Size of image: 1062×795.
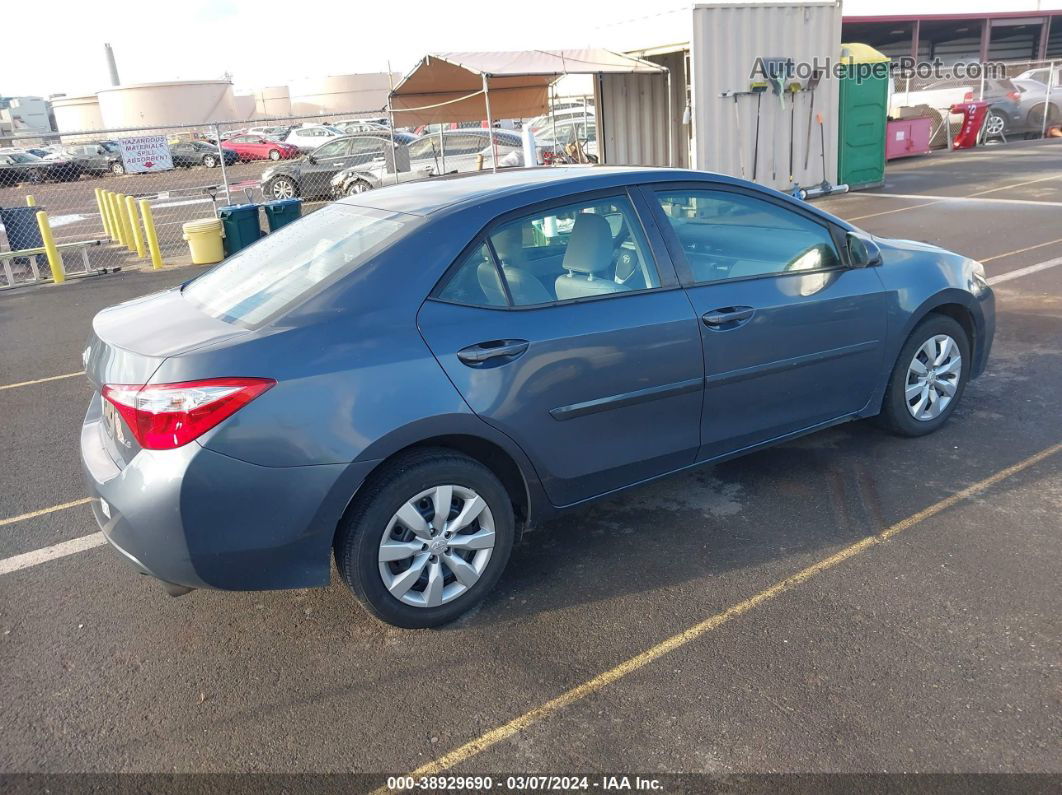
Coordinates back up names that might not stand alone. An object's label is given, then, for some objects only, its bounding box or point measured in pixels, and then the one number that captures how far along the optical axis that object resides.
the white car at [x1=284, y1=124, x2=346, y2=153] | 35.19
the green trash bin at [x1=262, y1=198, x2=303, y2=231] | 12.30
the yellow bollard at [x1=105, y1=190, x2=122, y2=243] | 15.28
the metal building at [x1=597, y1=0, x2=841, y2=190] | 13.69
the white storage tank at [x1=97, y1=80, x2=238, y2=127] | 64.50
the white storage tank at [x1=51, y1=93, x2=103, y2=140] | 73.62
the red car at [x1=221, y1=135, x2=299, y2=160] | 31.52
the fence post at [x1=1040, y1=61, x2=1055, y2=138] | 23.83
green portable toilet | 15.59
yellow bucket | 12.39
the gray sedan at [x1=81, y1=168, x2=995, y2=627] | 2.88
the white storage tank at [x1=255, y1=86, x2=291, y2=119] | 80.03
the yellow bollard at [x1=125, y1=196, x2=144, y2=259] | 13.79
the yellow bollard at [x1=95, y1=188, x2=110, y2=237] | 16.38
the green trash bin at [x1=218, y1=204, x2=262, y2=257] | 12.28
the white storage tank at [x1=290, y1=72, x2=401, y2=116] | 77.31
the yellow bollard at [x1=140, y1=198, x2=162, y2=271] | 12.45
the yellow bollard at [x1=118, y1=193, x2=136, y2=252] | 14.54
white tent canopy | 12.57
